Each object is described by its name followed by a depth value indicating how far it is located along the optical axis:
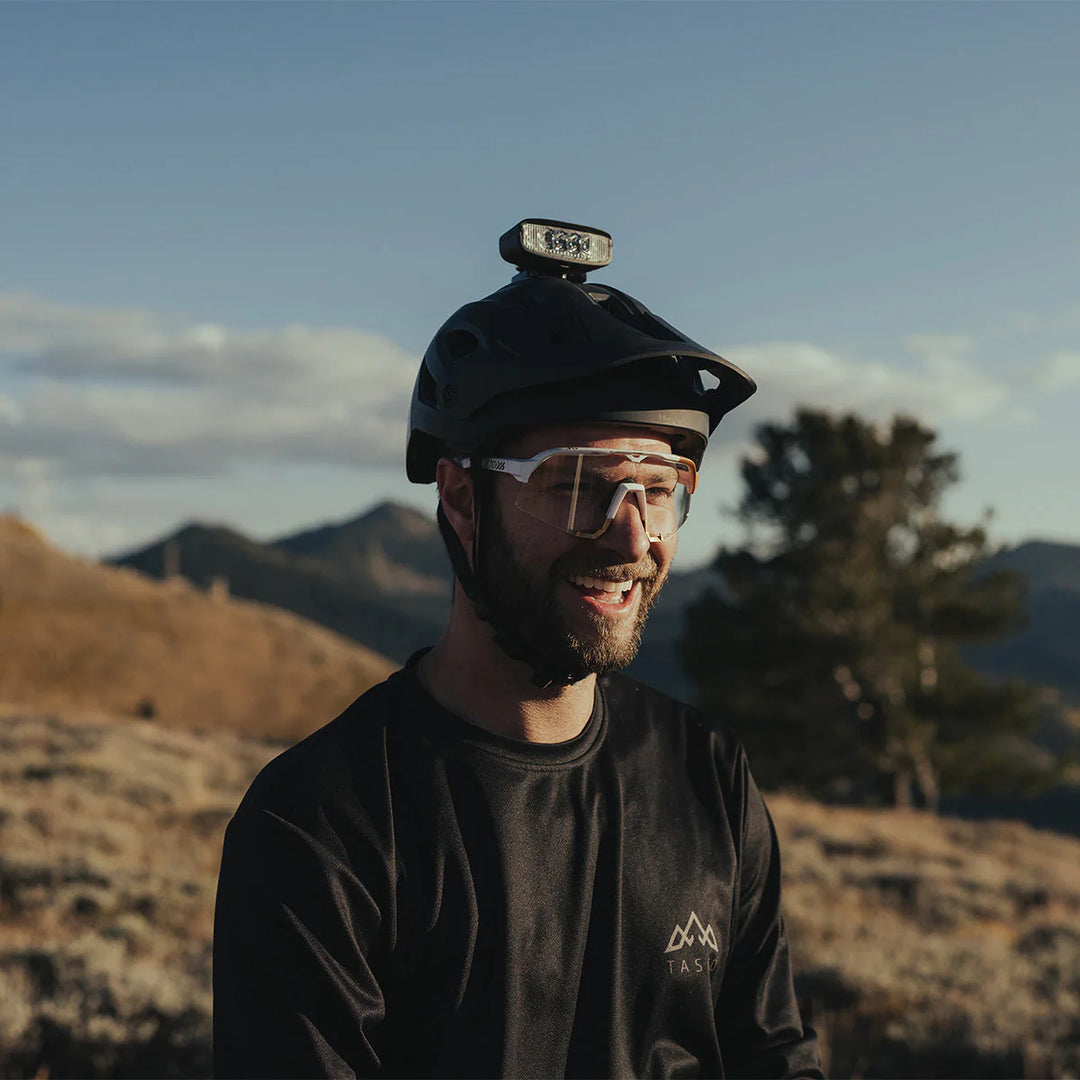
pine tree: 26.86
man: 2.31
